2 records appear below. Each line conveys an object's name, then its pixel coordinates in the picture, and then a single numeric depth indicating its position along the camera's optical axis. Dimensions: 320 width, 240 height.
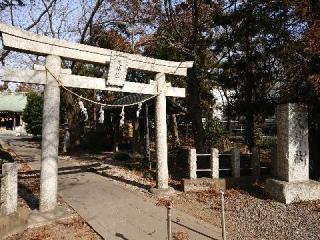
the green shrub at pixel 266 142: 20.38
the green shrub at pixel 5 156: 10.82
